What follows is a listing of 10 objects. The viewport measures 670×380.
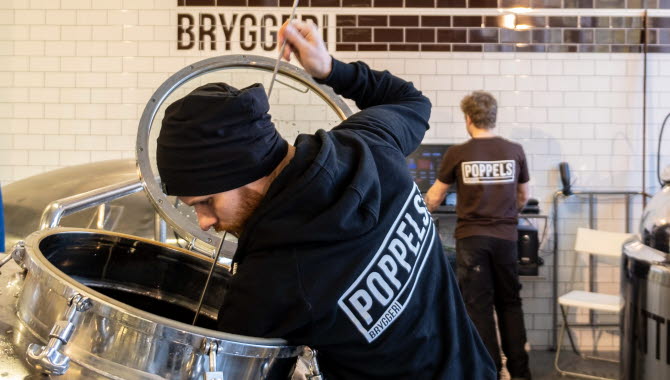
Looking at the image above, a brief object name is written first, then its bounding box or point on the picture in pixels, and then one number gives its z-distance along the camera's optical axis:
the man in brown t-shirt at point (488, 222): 4.18
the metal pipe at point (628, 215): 5.51
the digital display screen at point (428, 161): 5.28
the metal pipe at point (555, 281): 5.41
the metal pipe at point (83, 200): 1.89
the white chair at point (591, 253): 4.71
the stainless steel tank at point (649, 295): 2.85
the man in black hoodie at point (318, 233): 1.19
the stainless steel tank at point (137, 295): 1.19
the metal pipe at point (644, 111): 5.48
